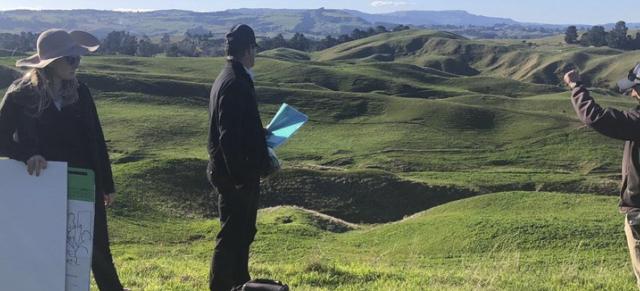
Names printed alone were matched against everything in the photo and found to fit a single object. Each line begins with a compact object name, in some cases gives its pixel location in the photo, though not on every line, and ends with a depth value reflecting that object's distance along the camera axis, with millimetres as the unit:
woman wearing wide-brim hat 5273
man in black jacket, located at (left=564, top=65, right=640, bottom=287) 5031
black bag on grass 5309
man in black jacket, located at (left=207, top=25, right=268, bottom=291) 5434
